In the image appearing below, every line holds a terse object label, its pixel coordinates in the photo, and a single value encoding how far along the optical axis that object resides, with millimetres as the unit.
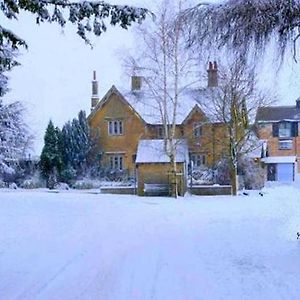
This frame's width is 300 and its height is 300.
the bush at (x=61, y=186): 23190
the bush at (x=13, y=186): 22887
